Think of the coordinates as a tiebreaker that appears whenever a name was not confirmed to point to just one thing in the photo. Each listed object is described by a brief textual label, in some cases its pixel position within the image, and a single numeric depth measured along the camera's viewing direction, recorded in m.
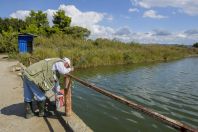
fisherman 3.19
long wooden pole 1.50
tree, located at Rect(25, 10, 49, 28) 30.10
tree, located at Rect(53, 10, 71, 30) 28.65
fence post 3.33
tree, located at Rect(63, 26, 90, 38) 28.73
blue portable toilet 15.44
